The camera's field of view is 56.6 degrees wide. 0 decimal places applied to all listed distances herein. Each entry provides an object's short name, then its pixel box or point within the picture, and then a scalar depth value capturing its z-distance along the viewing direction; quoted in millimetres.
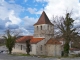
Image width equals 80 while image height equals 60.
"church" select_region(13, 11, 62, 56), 21813
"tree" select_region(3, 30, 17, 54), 18924
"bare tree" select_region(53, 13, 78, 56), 14590
